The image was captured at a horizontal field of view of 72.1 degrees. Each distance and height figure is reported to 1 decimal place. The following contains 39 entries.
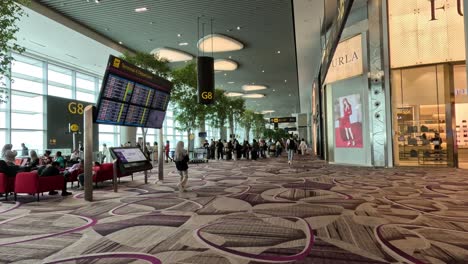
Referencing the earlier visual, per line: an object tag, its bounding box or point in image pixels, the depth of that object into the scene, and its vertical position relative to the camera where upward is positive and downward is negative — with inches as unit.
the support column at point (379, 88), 470.9 +73.9
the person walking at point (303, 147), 983.9 -24.8
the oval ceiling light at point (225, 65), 779.4 +191.4
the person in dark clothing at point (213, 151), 937.1 -29.7
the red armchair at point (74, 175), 347.0 -34.1
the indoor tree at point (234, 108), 1071.6 +110.8
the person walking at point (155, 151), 805.5 -22.9
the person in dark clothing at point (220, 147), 893.8 -17.6
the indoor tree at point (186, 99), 676.1 +93.9
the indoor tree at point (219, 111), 940.8 +90.8
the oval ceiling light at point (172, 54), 669.0 +192.0
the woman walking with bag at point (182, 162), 297.4 -19.2
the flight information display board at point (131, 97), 286.0 +46.7
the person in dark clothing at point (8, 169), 278.2 -21.2
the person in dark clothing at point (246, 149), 901.0 -24.9
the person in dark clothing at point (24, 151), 564.5 -11.3
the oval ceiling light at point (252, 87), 1186.6 +200.1
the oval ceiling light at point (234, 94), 1380.4 +202.2
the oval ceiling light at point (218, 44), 602.9 +192.7
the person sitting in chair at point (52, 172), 287.6 -25.0
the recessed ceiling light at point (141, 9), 465.7 +194.3
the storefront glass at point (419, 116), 475.2 +31.8
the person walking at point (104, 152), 680.5 -20.3
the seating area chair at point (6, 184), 271.7 -33.1
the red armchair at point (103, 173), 341.3 -32.5
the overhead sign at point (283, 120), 1797.5 +111.9
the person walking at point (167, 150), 802.8 -20.5
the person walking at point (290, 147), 603.2 -14.7
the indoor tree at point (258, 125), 1724.9 +83.4
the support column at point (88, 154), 265.9 -8.9
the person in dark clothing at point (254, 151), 839.3 -28.8
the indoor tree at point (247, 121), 1584.6 +97.2
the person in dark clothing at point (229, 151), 861.8 -28.1
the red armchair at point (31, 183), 267.9 -32.3
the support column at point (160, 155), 398.4 -17.3
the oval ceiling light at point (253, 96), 1419.8 +199.4
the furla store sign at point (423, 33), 457.4 +152.1
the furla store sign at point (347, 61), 504.7 +128.4
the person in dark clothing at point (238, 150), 862.6 -26.4
